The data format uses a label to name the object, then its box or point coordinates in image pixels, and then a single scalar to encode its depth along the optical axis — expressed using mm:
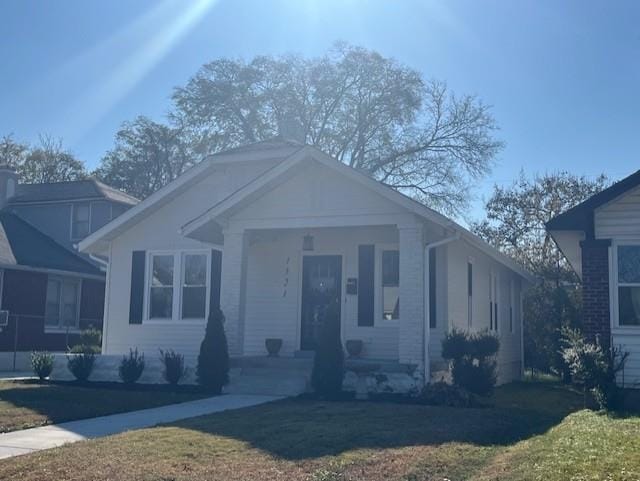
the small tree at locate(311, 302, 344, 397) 13422
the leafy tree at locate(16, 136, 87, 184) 47688
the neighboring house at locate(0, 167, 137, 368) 22703
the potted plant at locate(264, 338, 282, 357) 16750
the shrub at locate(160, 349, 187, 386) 15367
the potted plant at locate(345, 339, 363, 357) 16031
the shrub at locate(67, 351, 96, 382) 16188
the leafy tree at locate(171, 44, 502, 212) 39469
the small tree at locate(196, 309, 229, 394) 14656
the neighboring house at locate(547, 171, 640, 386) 13406
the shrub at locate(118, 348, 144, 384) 15727
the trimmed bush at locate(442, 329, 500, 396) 13898
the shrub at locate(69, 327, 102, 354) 22359
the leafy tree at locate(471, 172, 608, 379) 27125
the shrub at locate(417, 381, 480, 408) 12148
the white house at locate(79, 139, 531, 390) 14602
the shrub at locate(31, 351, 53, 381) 16625
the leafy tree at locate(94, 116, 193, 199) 46438
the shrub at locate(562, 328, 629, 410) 11648
